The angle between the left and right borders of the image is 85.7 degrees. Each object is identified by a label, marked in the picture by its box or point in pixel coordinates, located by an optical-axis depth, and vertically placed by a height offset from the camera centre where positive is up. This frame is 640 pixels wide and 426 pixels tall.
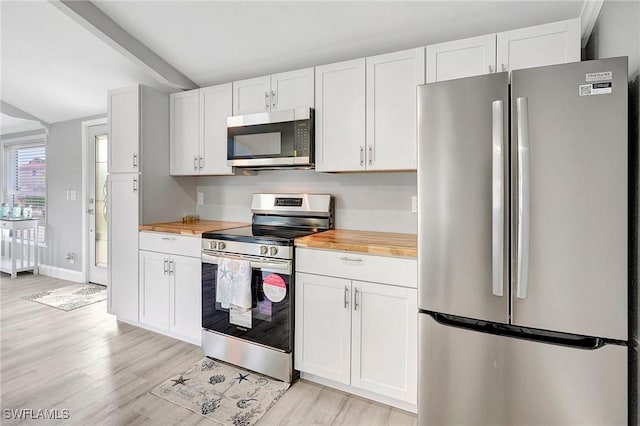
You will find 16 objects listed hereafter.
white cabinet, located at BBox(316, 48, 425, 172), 2.22 +0.67
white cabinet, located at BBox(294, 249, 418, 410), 1.92 -0.69
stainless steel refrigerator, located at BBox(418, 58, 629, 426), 1.29 -0.14
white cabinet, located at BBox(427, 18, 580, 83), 1.86 +0.91
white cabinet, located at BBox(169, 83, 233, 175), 2.98 +0.73
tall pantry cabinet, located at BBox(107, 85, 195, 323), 3.03 +0.29
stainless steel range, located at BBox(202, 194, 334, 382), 2.22 -0.59
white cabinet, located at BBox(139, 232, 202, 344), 2.73 -0.65
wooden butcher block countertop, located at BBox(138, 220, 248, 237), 2.71 -0.13
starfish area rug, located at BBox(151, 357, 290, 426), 1.95 -1.13
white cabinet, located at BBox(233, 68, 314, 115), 2.57 +0.93
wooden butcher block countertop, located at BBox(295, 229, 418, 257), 1.92 -0.19
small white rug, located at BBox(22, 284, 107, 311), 3.77 -1.00
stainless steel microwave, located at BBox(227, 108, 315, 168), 2.54 +0.56
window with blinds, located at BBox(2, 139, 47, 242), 5.20 +0.53
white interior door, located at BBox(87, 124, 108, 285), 4.40 +0.06
